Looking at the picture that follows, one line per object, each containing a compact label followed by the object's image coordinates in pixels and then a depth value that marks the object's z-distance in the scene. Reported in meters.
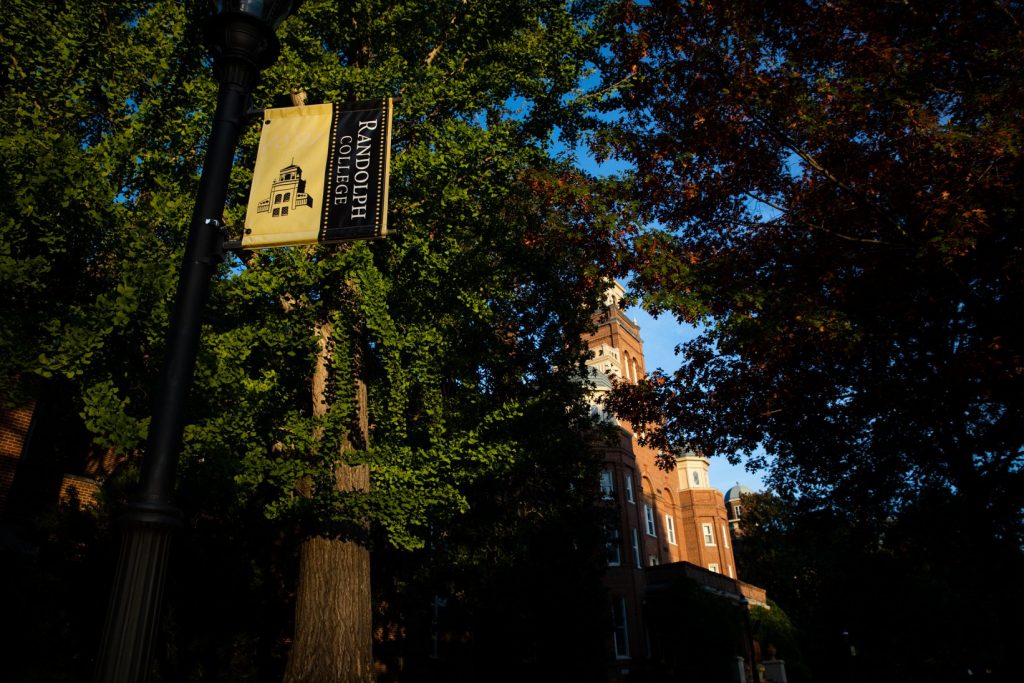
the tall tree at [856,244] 7.72
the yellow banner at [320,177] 4.29
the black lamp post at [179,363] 2.79
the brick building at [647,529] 28.89
